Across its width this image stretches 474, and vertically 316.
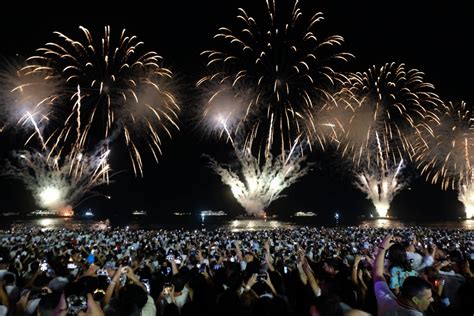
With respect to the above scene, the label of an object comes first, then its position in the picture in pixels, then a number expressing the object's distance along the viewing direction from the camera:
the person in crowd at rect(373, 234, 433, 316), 4.26
